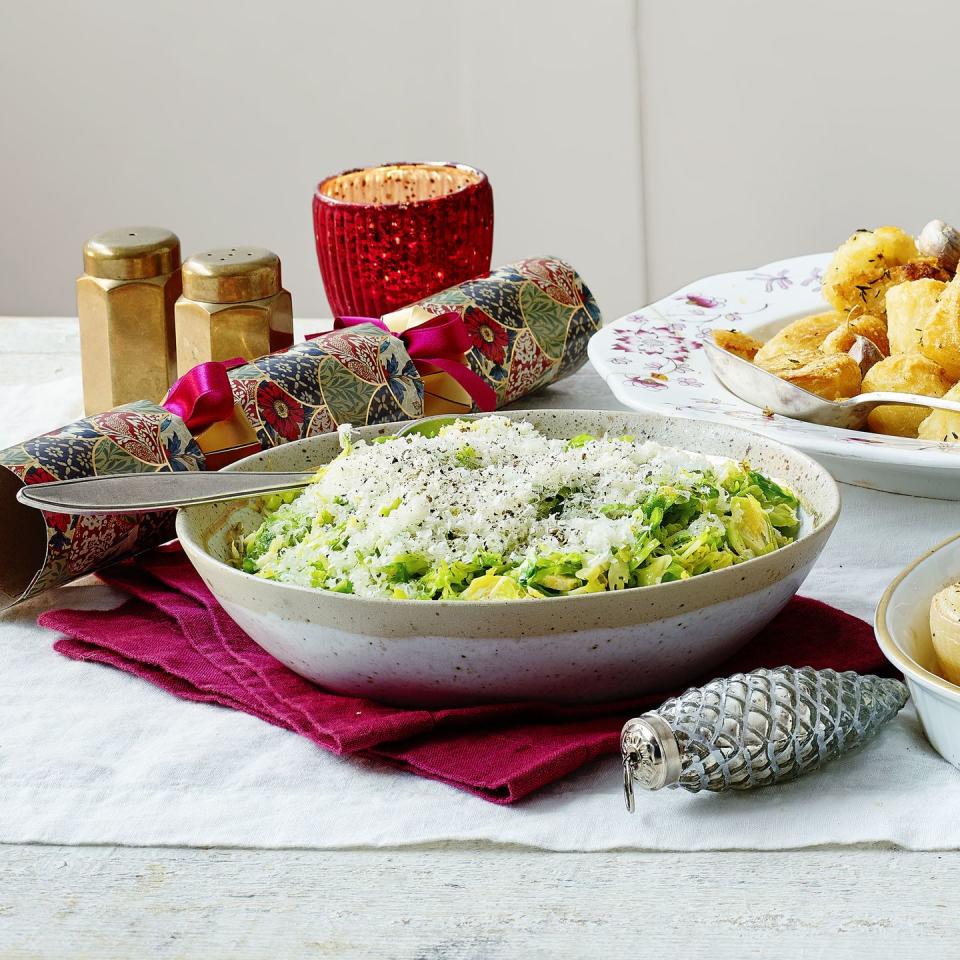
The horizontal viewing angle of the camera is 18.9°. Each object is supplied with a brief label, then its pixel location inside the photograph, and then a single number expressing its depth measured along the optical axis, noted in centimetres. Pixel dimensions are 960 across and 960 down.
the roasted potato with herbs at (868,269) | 129
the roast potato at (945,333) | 121
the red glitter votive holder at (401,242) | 134
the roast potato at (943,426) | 117
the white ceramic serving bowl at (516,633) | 102
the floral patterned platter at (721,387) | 116
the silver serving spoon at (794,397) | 120
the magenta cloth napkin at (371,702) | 102
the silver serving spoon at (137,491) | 108
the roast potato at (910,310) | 123
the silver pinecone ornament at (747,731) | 100
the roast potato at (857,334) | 125
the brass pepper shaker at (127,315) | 129
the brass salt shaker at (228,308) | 127
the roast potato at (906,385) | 120
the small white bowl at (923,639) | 101
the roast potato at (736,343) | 127
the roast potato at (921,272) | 127
